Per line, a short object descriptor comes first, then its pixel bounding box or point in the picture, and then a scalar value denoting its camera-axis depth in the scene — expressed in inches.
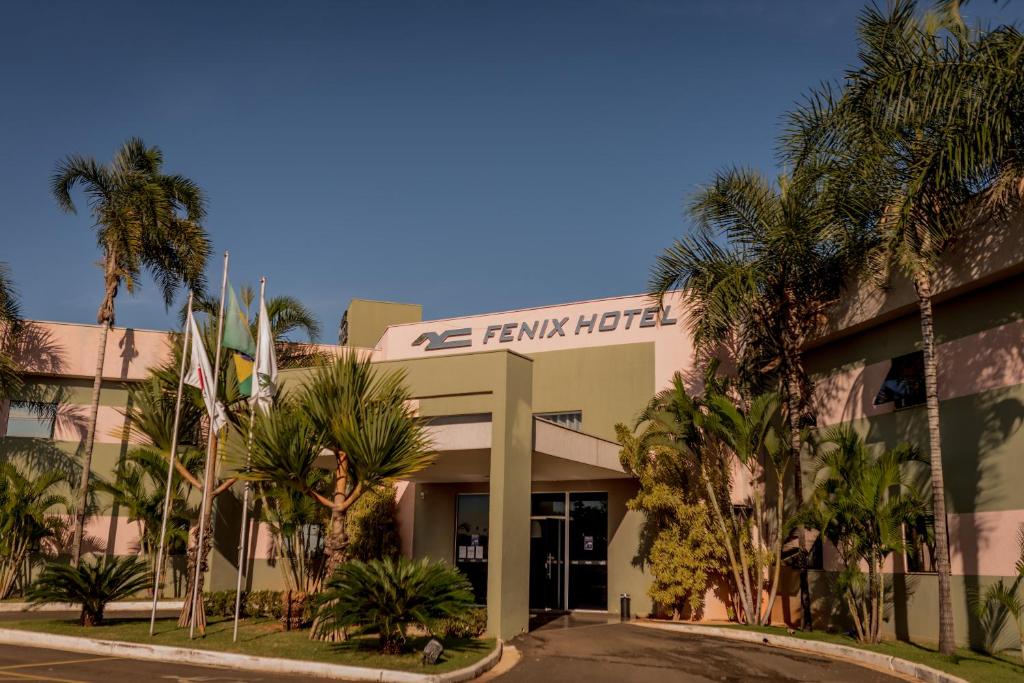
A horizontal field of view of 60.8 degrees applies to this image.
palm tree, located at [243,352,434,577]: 582.9
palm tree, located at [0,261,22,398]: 898.7
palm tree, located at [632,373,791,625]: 745.6
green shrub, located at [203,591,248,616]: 764.6
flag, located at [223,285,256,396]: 619.5
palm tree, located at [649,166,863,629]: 730.8
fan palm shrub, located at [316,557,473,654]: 511.8
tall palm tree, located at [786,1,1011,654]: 541.0
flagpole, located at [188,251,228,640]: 616.4
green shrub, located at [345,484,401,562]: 920.9
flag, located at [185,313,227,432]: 627.5
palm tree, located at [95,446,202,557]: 892.6
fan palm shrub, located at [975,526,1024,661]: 518.3
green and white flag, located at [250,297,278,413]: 628.4
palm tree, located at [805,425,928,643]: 607.2
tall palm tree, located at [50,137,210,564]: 898.1
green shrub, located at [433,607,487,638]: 616.4
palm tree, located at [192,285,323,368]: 1014.4
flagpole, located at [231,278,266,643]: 600.1
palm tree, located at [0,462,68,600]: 850.8
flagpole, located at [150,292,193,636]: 599.1
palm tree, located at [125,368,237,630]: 698.8
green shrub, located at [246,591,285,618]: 758.5
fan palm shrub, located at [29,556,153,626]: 615.8
